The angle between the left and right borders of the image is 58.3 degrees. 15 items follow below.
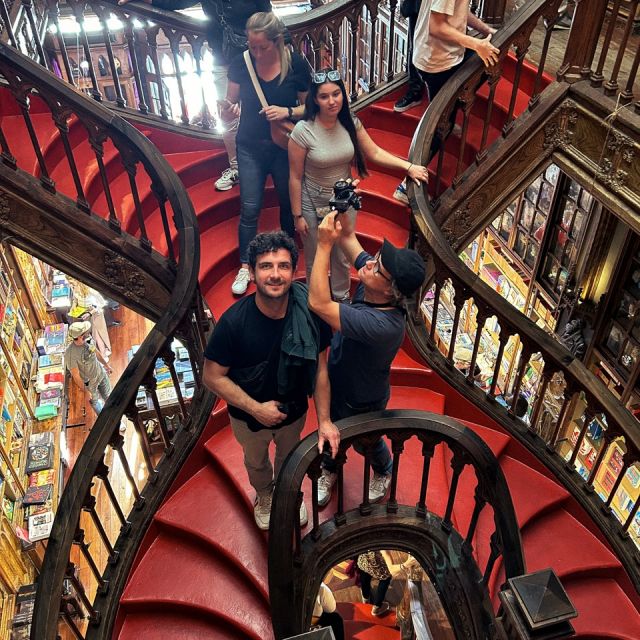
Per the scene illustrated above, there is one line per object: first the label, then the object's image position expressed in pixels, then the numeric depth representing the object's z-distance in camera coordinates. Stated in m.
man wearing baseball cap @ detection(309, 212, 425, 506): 2.18
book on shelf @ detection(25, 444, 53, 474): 6.25
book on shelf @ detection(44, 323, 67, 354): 7.93
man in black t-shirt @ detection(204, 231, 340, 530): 2.21
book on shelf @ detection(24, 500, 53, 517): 5.90
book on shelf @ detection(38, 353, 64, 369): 7.61
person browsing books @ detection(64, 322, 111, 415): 6.50
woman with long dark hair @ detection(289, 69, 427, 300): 2.70
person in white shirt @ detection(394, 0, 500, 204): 3.30
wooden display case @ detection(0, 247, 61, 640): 5.41
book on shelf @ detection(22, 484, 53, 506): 5.93
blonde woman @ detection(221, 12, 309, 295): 2.97
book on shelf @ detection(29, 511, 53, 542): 5.70
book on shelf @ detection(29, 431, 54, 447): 6.49
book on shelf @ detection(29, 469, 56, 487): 6.16
